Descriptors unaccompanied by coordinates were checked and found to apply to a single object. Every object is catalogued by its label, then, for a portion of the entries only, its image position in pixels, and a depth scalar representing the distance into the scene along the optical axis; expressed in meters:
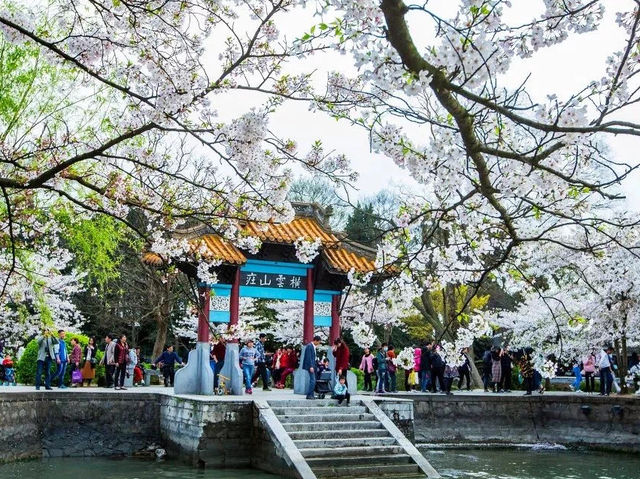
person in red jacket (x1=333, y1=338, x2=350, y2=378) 16.91
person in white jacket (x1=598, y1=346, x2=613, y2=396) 20.41
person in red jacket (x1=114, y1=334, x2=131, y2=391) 18.55
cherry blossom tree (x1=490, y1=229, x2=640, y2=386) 20.92
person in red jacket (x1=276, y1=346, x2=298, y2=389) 21.89
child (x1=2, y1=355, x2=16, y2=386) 20.95
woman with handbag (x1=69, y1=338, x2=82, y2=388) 19.33
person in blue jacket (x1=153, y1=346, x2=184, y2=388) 20.75
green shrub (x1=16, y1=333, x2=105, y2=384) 19.44
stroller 16.44
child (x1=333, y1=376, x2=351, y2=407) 15.85
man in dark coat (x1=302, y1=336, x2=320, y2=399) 16.20
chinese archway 17.11
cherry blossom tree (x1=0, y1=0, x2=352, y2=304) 6.63
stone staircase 13.27
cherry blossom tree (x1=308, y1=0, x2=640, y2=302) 4.30
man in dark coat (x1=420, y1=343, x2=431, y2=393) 21.66
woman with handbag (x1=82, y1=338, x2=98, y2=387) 19.66
